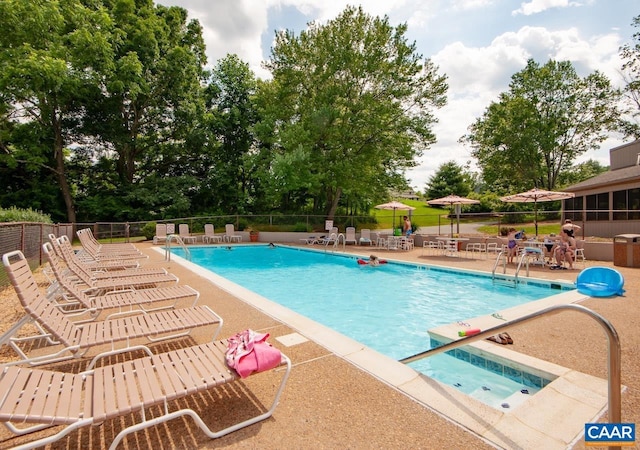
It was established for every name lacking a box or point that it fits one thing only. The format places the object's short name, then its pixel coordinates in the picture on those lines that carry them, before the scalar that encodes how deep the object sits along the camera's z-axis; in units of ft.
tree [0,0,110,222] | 56.80
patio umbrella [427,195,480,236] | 48.91
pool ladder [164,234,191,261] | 32.86
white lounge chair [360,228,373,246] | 59.47
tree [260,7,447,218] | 66.44
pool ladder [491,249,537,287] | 28.02
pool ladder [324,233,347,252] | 51.68
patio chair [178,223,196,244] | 60.45
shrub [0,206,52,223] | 32.50
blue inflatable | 18.15
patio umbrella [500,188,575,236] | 41.95
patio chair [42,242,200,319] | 13.86
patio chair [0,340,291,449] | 6.09
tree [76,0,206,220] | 70.44
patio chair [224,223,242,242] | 63.74
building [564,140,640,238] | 52.34
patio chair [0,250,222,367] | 9.47
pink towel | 7.94
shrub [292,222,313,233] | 70.13
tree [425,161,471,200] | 140.05
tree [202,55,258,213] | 83.05
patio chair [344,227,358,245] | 60.23
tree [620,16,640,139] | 81.18
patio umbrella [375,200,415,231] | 56.03
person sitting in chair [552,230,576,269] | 32.68
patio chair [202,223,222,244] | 62.23
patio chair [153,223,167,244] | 57.11
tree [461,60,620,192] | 94.68
